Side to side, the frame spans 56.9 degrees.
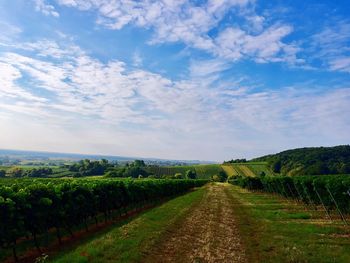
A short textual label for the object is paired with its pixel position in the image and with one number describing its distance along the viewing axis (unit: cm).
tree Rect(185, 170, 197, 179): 18041
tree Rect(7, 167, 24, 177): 11140
